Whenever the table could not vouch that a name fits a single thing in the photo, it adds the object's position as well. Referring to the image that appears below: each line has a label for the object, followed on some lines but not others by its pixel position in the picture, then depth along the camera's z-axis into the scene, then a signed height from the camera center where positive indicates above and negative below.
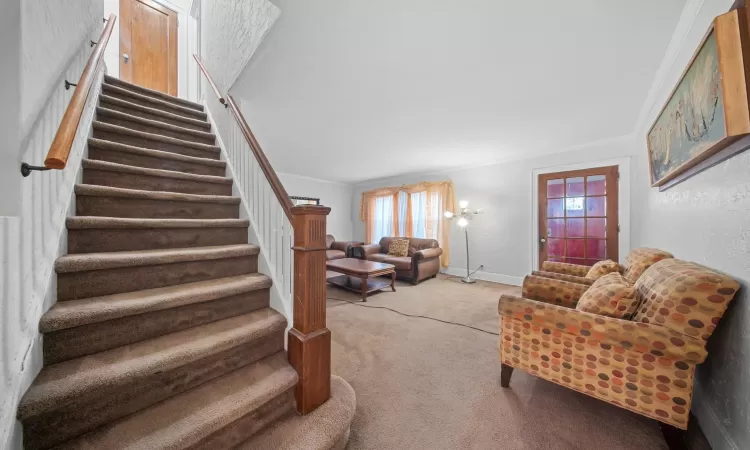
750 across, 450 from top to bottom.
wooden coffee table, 3.54 -0.69
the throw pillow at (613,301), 1.31 -0.41
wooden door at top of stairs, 3.58 +2.66
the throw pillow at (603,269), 2.23 -0.40
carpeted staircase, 0.87 -0.50
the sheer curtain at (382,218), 6.26 +0.18
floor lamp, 4.64 +0.15
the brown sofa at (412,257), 4.45 -0.63
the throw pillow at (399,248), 5.18 -0.47
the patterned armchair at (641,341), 1.08 -0.57
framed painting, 0.91 +0.57
